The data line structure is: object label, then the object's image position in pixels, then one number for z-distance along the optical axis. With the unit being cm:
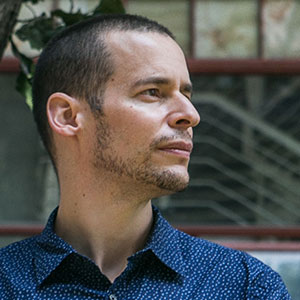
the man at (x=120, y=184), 336
